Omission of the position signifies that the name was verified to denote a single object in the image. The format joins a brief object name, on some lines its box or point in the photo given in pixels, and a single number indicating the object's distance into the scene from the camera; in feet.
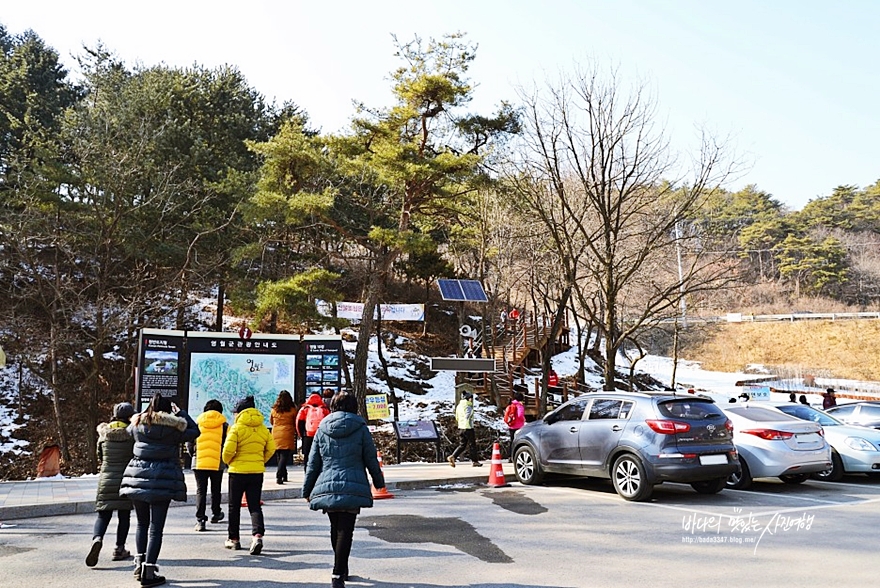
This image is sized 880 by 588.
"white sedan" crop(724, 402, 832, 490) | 35.86
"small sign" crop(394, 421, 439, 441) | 52.19
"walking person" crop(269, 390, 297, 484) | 39.58
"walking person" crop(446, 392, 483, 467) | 48.65
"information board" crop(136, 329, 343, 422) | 48.32
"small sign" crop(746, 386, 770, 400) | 84.07
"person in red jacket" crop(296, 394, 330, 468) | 39.45
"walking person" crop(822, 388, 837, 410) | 69.30
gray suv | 32.42
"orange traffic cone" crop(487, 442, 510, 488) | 40.40
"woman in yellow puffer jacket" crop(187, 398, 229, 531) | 27.40
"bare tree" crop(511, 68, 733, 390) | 57.62
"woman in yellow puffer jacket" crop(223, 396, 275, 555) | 23.49
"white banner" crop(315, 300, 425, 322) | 59.88
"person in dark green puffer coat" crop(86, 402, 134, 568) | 21.49
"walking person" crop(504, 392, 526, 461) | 49.34
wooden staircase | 88.94
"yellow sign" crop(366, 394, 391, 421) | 53.42
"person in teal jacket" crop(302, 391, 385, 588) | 18.21
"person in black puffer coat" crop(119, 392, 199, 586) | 19.48
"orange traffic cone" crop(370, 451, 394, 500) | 36.81
